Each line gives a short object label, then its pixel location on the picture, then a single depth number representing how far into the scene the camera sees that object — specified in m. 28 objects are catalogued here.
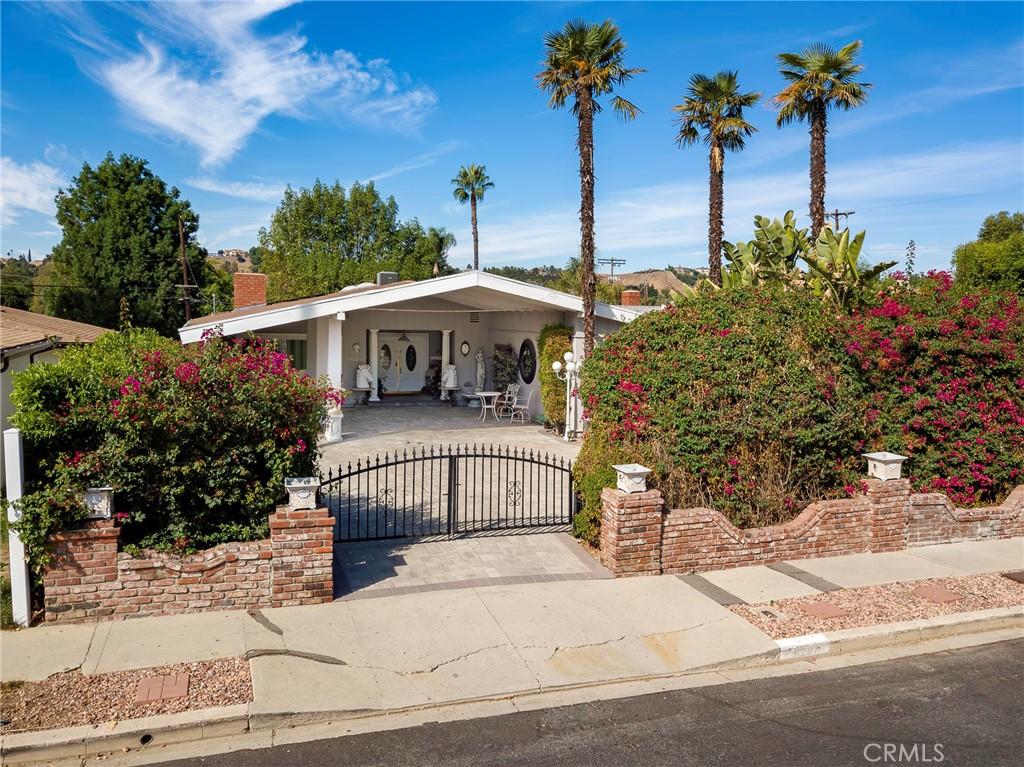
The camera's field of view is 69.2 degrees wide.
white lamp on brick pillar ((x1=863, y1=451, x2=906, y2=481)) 8.99
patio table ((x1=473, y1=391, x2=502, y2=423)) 19.72
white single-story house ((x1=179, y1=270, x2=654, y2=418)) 16.77
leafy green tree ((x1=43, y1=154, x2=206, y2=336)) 36.62
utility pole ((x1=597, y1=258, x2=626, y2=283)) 65.19
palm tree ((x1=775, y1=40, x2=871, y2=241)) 20.08
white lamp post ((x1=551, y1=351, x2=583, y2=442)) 16.98
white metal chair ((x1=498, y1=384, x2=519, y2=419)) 20.66
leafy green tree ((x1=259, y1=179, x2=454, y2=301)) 46.53
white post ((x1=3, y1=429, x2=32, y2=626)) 6.14
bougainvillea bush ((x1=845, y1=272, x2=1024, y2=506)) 9.65
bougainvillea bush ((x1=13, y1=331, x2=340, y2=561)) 6.43
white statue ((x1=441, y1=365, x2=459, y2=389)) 22.88
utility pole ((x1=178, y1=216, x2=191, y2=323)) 35.16
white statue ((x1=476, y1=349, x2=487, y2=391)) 23.12
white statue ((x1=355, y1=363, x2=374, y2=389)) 22.11
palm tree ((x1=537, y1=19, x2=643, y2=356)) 16.77
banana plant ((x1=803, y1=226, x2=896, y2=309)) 10.83
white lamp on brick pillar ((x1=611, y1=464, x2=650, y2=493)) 7.84
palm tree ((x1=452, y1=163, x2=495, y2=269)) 52.09
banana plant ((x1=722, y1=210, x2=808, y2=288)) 13.42
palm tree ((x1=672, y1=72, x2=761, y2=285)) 21.78
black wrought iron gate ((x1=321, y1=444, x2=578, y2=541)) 9.20
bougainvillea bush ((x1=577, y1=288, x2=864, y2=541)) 8.71
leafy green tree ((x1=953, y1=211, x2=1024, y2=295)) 25.98
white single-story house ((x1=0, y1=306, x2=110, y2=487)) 12.67
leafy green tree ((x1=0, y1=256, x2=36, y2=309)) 45.62
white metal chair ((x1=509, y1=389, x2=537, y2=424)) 19.86
